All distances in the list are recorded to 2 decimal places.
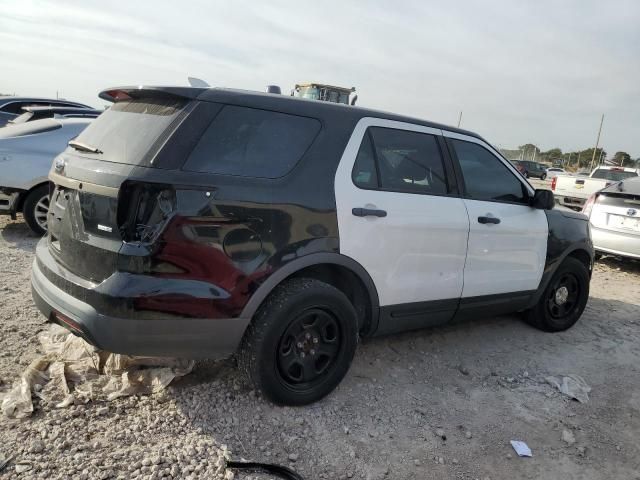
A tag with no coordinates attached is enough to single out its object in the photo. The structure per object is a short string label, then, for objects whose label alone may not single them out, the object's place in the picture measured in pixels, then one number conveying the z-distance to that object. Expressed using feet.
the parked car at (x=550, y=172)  139.22
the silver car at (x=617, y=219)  23.54
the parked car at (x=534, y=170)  135.13
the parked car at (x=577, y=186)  38.78
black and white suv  8.40
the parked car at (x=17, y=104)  36.68
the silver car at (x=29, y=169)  20.20
